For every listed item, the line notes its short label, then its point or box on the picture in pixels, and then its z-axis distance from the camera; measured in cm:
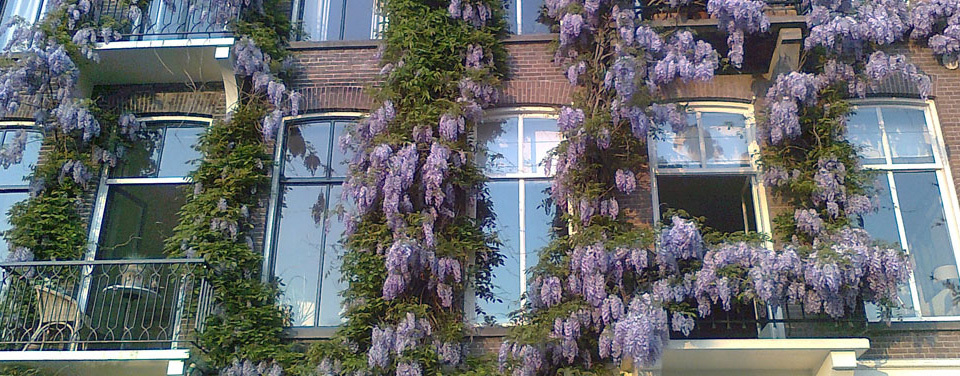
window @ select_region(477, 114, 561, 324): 919
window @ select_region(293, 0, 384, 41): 1059
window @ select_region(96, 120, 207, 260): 968
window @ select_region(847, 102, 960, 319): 898
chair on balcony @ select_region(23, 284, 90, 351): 887
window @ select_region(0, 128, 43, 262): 991
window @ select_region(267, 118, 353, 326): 929
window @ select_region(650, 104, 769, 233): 964
